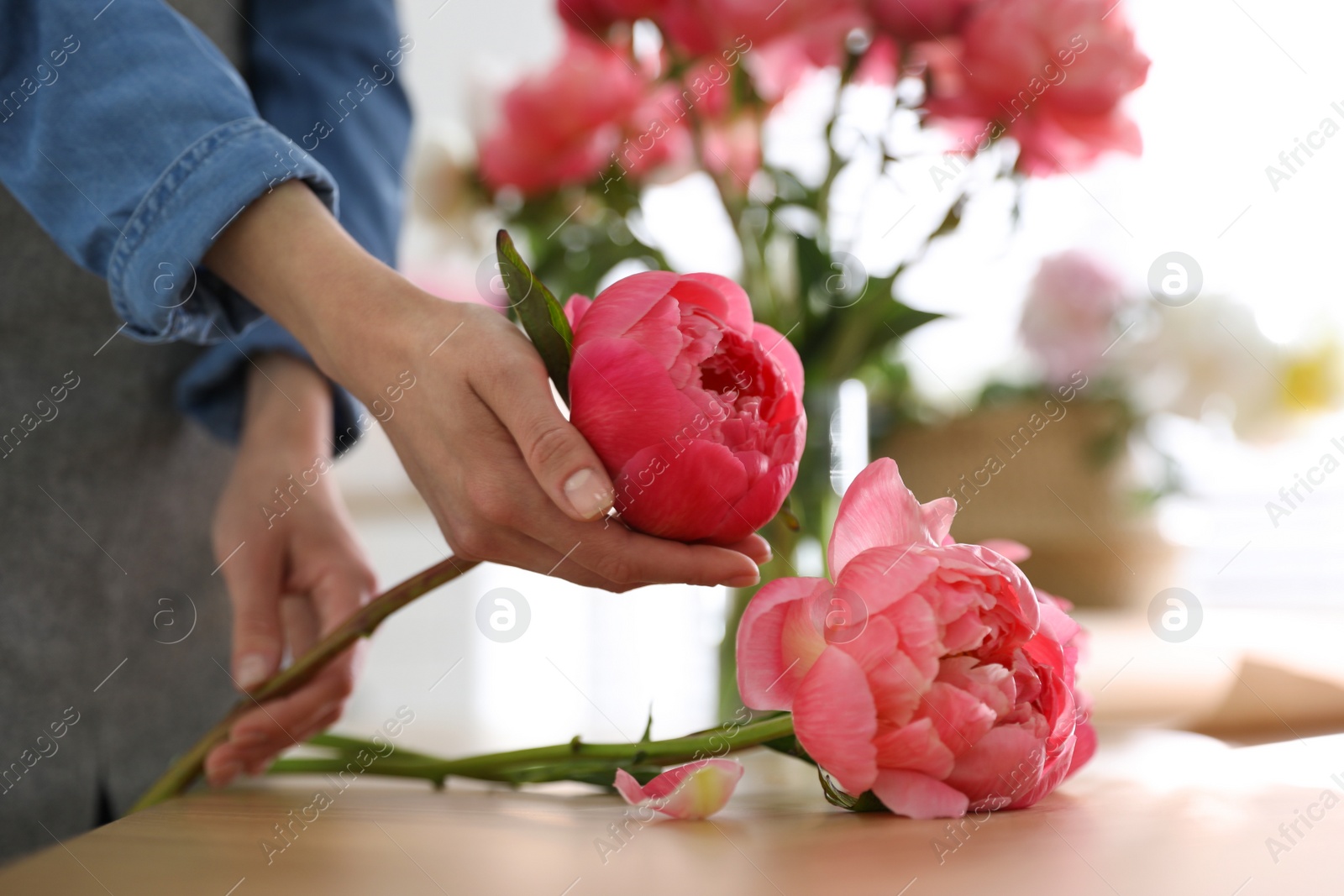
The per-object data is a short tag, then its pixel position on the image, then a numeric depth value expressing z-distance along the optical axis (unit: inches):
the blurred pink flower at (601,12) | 22.6
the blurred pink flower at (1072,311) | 37.8
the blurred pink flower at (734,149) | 24.9
